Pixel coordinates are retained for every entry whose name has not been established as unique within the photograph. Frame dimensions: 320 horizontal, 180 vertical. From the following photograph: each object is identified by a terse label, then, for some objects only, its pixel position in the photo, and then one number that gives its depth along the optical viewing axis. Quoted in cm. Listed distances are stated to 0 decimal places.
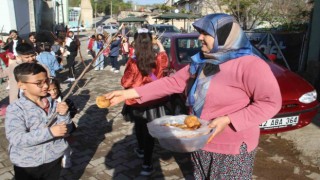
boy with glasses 226
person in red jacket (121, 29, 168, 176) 384
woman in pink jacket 194
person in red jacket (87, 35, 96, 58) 1317
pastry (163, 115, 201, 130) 200
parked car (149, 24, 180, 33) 2233
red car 454
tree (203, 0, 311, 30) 1612
